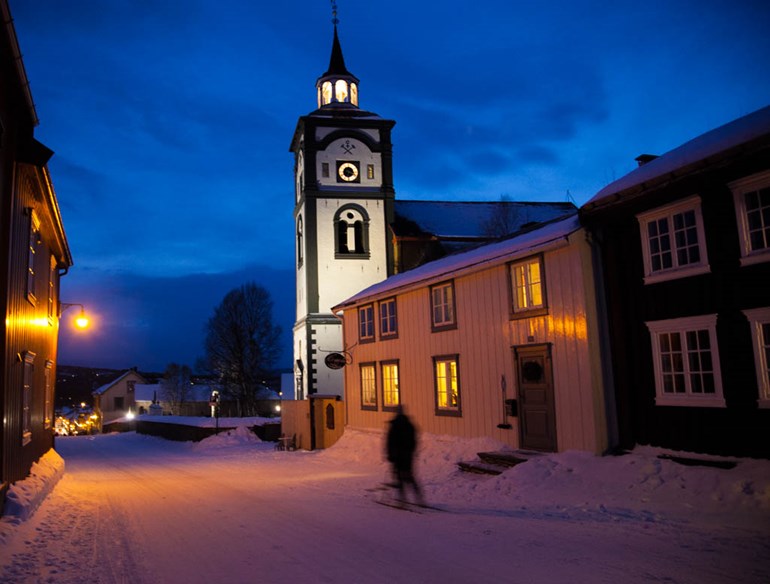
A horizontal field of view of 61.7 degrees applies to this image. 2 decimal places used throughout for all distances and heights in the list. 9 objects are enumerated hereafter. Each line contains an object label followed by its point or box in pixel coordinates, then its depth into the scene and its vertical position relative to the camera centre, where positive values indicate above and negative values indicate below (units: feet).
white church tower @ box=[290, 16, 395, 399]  116.88 +30.53
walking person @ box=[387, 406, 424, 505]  39.24 -3.95
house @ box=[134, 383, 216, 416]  203.62 -2.39
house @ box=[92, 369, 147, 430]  275.39 -1.00
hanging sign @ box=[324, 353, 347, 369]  72.62 +2.89
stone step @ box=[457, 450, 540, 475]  44.47 -5.87
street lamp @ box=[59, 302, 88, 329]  64.44 +7.53
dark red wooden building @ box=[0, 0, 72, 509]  32.60 +8.38
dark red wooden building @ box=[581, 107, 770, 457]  33.78 +4.65
